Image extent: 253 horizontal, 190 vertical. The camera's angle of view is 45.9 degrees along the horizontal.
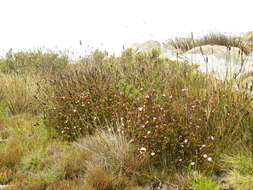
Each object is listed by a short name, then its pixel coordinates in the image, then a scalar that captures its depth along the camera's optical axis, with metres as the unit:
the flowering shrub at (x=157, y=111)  3.49
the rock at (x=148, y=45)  12.90
